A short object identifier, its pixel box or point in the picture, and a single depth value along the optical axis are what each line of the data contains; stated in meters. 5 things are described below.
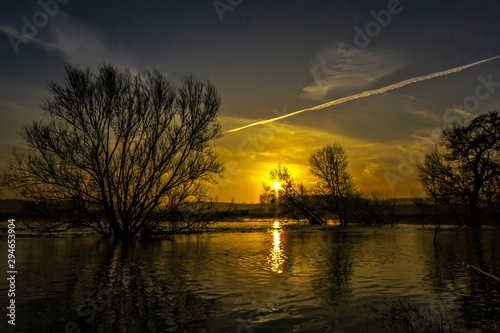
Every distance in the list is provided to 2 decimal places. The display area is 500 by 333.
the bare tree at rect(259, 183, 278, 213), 52.78
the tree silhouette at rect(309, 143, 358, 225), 51.66
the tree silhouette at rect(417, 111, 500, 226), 36.03
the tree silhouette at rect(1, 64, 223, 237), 22.77
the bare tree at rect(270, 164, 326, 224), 52.36
